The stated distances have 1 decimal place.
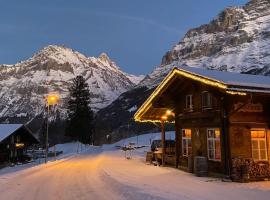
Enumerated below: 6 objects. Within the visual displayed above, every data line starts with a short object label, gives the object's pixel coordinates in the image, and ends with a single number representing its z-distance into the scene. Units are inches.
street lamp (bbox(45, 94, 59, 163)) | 1405.3
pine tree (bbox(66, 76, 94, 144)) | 3142.2
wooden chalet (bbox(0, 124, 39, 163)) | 1985.6
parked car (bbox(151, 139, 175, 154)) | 1268.5
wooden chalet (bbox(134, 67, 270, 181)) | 776.3
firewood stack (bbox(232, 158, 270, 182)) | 765.9
